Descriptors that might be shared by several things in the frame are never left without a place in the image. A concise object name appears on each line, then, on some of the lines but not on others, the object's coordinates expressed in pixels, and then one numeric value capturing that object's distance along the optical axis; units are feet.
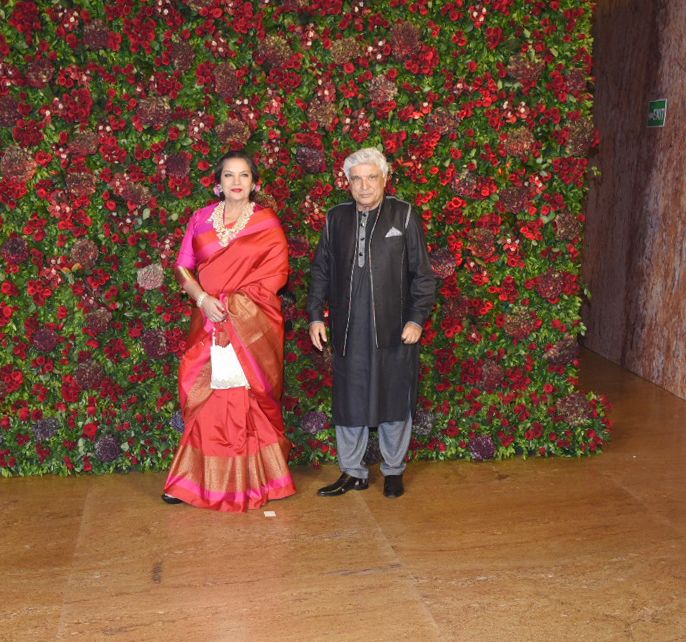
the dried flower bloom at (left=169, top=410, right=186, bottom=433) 14.49
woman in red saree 12.80
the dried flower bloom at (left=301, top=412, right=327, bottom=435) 14.83
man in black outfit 13.03
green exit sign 19.57
